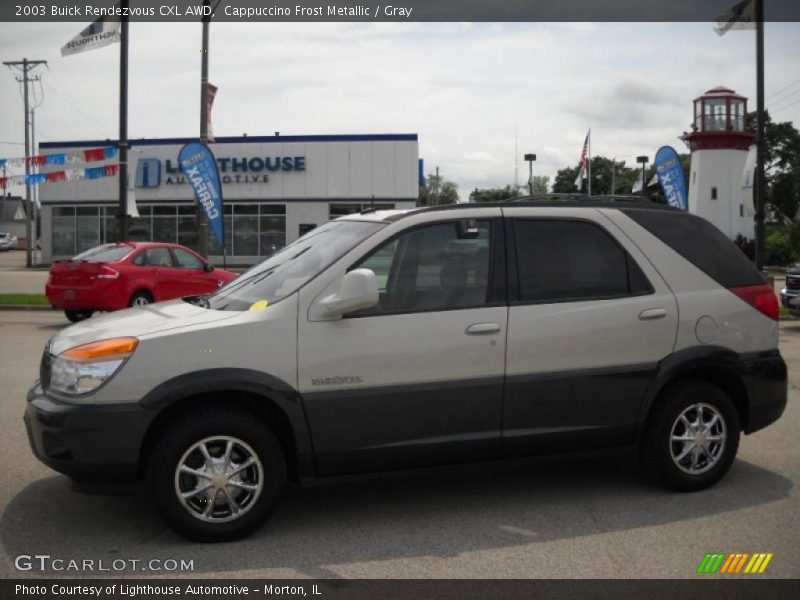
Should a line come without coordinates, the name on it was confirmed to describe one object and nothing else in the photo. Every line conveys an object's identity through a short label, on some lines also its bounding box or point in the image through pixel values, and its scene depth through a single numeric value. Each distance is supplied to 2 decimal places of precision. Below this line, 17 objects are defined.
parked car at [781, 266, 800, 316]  16.39
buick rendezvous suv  4.48
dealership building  42.38
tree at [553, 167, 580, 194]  100.79
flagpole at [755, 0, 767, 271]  18.98
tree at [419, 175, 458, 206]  79.64
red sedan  14.62
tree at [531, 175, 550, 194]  66.94
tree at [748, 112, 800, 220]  69.88
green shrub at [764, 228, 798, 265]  43.16
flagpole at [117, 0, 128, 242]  19.64
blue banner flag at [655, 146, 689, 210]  21.86
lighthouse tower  49.88
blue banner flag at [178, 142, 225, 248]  20.27
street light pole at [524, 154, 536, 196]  31.05
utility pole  45.64
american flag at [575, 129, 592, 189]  32.12
